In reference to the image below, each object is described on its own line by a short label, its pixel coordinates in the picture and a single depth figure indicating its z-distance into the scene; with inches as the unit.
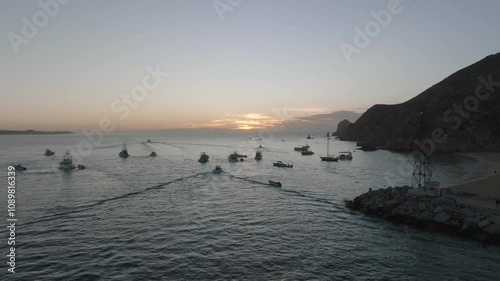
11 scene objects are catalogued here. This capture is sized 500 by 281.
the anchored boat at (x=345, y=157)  5364.2
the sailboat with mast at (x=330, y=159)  5196.9
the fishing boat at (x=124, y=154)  5446.9
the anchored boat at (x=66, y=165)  3631.9
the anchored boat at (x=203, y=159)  4806.8
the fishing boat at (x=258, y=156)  5415.4
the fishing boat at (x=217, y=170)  3681.1
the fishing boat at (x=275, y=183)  2871.3
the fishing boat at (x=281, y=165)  4347.4
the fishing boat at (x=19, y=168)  3600.9
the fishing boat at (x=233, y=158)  5191.9
